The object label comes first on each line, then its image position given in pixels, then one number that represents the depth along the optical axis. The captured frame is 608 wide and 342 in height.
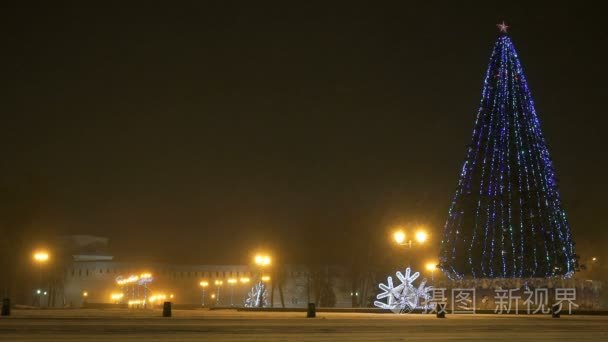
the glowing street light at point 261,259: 46.66
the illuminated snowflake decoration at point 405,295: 33.66
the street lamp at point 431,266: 51.69
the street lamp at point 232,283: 87.66
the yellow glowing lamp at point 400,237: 32.78
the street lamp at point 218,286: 86.53
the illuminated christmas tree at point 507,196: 43.44
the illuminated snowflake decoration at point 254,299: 65.71
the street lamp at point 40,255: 44.67
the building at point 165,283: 82.75
